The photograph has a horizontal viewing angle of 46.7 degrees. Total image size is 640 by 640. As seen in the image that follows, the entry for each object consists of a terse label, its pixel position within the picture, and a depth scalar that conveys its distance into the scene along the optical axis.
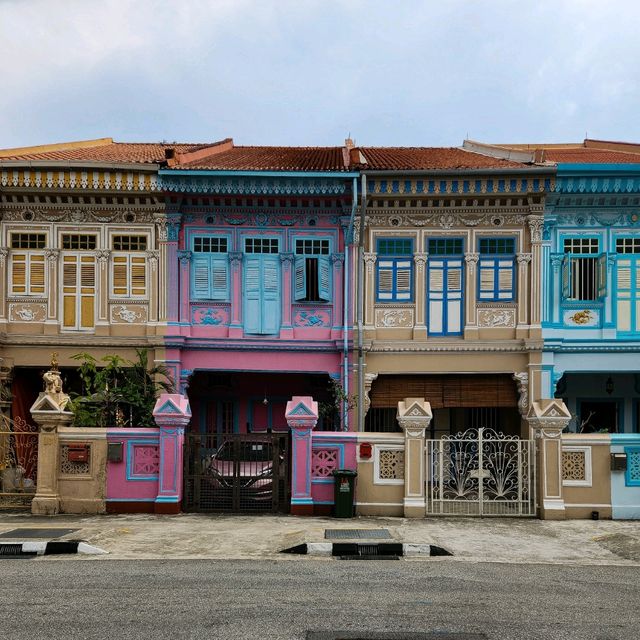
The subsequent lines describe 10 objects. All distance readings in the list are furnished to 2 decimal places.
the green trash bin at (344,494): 12.48
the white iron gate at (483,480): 12.62
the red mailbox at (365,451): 12.79
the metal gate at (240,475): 12.83
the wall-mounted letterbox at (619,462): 12.62
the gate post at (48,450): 12.59
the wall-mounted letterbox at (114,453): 12.82
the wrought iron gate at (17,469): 12.94
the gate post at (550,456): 12.56
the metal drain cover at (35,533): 10.41
